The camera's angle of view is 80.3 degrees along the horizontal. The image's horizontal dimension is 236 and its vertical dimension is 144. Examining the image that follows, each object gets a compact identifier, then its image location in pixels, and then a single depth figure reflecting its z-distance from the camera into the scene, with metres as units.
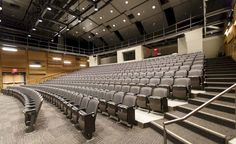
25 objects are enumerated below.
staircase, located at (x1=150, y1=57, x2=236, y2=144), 1.69
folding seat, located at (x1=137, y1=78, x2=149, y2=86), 4.30
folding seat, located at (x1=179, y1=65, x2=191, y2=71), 4.26
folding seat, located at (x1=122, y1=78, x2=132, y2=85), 4.87
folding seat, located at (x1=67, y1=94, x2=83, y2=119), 3.02
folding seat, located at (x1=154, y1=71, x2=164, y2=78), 4.50
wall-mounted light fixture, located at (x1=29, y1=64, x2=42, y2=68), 10.94
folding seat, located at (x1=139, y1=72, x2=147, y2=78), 5.09
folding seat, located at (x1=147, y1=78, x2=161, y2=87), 3.95
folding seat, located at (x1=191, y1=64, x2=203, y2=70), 3.89
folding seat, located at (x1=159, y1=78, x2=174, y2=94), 3.35
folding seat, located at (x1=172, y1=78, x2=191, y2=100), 3.02
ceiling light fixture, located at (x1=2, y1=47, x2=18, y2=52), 9.63
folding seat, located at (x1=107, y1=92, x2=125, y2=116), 2.88
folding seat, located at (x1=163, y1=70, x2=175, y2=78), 4.14
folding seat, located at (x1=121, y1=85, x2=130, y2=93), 3.88
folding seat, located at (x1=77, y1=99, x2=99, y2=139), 2.22
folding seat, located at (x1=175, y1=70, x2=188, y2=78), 3.90
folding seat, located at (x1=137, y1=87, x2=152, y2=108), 3.04
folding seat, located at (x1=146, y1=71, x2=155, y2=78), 4.74
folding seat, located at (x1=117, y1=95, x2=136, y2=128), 2.50
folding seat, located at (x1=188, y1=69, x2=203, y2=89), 3.40
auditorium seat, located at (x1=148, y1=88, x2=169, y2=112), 2.72
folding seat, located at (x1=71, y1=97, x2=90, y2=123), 2.64
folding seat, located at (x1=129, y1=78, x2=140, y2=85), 4.60
